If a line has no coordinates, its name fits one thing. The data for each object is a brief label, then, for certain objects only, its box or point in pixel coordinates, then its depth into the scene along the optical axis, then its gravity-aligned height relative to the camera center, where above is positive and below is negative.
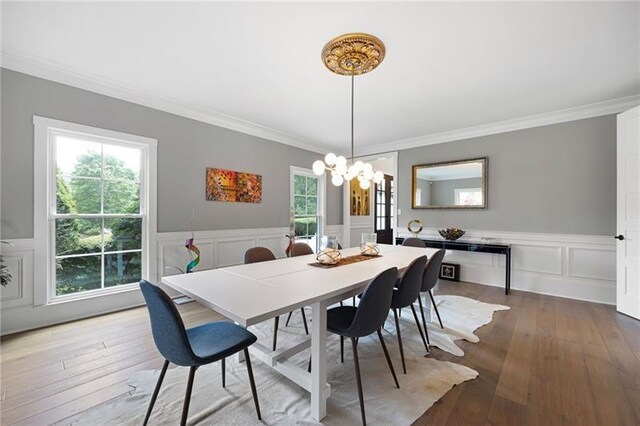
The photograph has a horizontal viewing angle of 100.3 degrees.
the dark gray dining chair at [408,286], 2.00 -0.57
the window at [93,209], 2.74 +0.02
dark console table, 3.97 -0.56
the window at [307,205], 5.23 +0.13
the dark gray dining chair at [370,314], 1.58 -0.64
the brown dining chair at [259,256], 2.68 -0.46
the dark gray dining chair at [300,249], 2.95 -0.43
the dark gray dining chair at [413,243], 3.54 -0.42
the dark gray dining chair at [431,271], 2.42 -0.56
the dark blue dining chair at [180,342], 1.28 -0.73
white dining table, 1.31 -0.46
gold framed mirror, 4.47 +0.48
